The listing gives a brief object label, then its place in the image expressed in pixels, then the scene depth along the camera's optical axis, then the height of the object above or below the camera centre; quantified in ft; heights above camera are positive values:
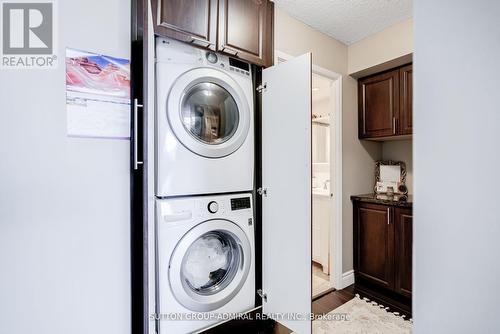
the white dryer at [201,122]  4.53 +0.98
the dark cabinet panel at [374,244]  7.13 -2.49
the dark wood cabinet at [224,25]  4.48 +3.02
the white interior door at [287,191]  4.84 -0.53
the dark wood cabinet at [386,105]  7.18 +2.06
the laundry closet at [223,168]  4.47 -0.02
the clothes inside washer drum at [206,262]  4.96 -2.09
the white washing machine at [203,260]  4.44 -1.99
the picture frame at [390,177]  8.16 -0.36
